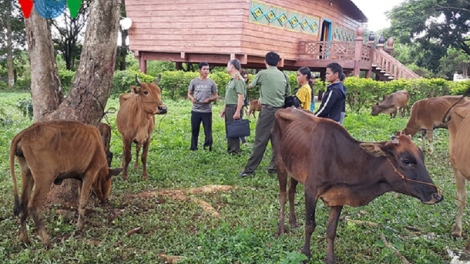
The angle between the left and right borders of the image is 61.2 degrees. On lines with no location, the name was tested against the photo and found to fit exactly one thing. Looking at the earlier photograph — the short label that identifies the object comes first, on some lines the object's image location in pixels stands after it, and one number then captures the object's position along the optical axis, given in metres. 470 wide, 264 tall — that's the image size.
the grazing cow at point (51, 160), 3.70
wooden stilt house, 16.77
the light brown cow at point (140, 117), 6.13
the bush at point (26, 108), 11.46
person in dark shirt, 5.51
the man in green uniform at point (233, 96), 7.52
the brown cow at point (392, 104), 14.01
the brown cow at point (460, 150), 4.36
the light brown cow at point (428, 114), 8.36
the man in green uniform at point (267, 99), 6.50
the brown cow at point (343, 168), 3.30
